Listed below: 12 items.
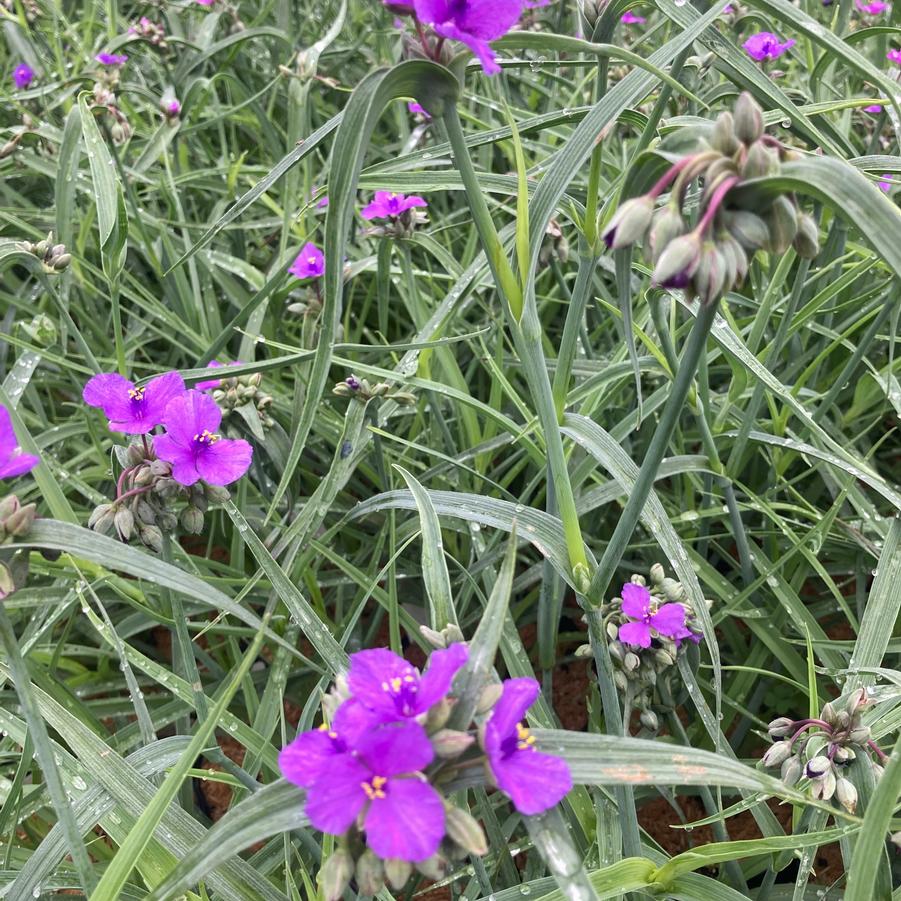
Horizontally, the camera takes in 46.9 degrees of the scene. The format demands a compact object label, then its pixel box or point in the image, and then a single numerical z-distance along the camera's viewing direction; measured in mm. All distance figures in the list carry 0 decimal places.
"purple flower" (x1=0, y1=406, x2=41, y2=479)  257
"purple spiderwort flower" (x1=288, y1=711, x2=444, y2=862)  216
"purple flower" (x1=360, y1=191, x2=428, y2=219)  474
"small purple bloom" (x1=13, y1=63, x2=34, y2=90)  726
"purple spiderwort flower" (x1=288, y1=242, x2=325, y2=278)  484
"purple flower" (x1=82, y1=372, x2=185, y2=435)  338
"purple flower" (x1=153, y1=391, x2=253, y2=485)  321
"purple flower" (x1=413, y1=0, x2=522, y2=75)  255
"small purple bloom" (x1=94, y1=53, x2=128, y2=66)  610
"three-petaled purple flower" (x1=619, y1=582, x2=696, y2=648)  349
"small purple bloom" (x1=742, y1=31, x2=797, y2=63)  557
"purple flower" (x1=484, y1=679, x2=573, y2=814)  224
